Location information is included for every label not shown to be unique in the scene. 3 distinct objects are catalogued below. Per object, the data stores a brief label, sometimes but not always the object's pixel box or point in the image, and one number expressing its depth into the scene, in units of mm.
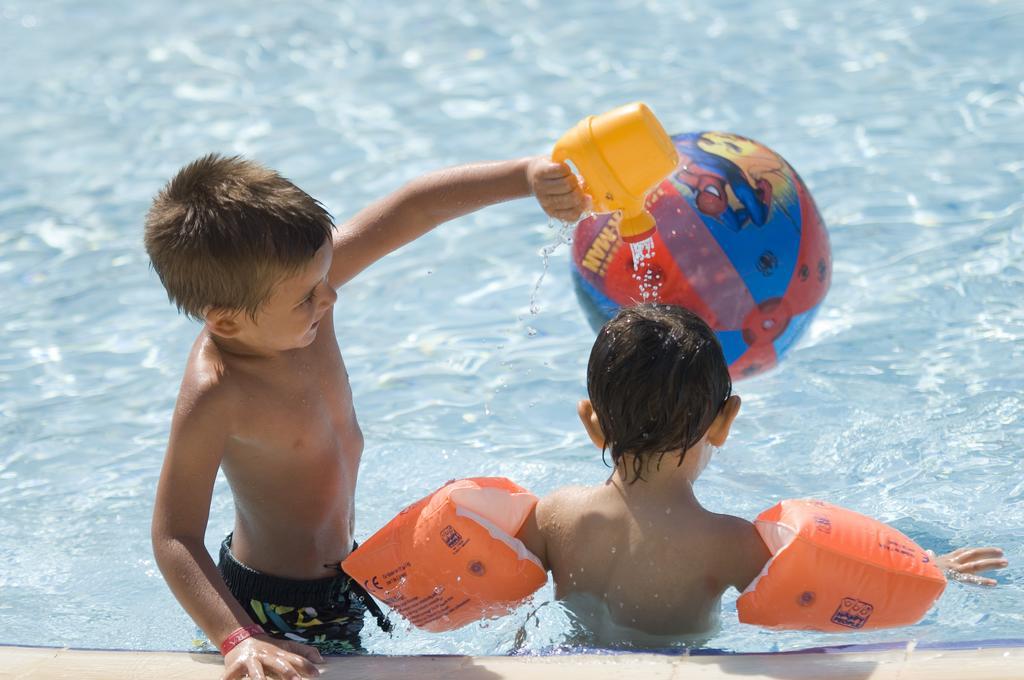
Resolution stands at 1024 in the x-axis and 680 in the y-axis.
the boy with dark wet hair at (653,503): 5949
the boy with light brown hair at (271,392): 5961
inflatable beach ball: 7906
